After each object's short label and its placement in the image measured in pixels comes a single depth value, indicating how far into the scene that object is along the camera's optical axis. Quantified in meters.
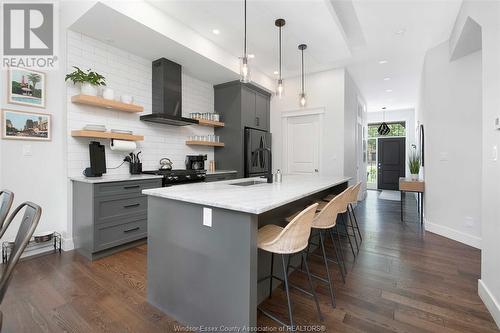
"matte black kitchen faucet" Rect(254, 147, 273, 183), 2.68
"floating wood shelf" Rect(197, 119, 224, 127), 4.37
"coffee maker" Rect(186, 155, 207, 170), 4.31
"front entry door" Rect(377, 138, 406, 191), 8.75
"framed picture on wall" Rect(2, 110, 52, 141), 2.56
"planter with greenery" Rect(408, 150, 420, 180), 4.62
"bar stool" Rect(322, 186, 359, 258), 2.37
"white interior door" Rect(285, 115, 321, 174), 5.04
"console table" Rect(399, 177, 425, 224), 4.19
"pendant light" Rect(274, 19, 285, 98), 3.07
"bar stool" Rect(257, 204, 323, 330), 1.49
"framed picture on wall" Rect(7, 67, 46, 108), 2.61
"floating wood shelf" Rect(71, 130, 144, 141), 2.86
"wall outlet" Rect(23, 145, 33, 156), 2.70
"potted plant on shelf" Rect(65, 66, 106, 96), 2.83
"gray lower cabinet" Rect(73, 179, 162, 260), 2.64
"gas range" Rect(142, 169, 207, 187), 3.37
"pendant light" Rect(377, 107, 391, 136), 7.85
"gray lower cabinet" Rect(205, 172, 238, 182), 4.08
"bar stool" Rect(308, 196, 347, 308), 1.97
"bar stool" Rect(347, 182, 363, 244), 2.83
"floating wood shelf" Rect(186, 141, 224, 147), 4.34
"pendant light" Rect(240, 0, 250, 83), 2.44
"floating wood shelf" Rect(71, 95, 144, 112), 2.85
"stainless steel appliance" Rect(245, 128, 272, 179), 4.80
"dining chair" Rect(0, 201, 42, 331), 0.90
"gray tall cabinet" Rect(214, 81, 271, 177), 4.72
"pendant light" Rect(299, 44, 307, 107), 3.56
